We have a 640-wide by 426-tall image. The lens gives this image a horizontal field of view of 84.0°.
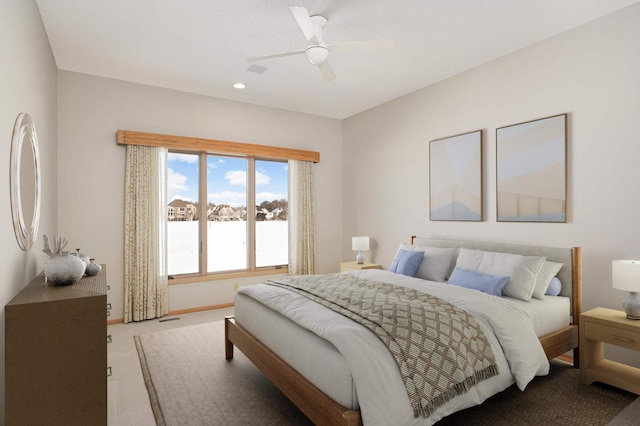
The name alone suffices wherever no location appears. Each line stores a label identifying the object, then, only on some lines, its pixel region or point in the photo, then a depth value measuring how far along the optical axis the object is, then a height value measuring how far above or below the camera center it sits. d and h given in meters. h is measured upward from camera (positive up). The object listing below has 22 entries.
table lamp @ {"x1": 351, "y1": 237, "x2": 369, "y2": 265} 5.26 -0.45
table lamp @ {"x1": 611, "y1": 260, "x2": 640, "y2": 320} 2.52 -0.50
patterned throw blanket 1.85 -0.74
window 5.00 +0.00
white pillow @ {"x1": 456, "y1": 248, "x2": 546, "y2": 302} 3.00 -0.51
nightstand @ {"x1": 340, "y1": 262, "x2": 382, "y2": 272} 5.21 -0.79
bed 1.77 -0.90
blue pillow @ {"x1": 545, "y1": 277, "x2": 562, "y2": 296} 3.14 -0.67
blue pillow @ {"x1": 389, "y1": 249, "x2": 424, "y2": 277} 3.97 -0.57
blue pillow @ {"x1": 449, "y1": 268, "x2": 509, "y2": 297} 3.03 -0.62
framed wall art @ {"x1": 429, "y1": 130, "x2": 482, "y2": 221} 4.05 +0.42
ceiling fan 2.65 +1.33
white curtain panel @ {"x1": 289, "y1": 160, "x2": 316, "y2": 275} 5.75 -0.09
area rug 2.31 -1.35
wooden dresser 1.77 -0.75
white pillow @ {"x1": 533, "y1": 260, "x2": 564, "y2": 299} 3.06 -0.57
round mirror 2.11 +0.23
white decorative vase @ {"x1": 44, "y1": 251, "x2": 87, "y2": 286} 2.19 -0.35
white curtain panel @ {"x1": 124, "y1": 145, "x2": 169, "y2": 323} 4.45 -0.26
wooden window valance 4.46 +0.96
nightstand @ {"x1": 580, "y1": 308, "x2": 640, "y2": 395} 2.51 -0.97
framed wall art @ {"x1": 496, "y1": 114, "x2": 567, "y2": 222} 3.32 +0.41
